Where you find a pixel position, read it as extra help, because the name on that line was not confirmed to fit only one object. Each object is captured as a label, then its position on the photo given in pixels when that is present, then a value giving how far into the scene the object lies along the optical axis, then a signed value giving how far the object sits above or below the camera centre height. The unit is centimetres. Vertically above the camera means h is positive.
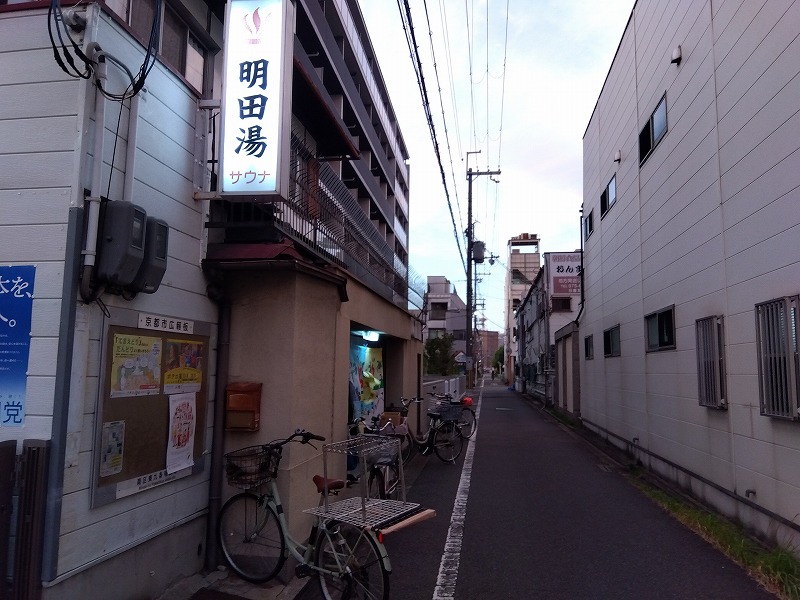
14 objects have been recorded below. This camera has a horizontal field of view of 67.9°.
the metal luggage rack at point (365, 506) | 436 -107
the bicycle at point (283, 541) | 423 -133
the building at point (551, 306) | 2941 +362
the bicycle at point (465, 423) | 1267 -113
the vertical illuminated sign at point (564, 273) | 3219 +533
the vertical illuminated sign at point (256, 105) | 497 +221
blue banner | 370 +18
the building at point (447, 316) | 6234 +584
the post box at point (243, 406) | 526 -33
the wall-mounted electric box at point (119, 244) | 379 +79
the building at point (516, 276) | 6127 +1078
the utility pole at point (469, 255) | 2661 +520
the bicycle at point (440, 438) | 1121 -128
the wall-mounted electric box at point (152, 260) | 408 +75
